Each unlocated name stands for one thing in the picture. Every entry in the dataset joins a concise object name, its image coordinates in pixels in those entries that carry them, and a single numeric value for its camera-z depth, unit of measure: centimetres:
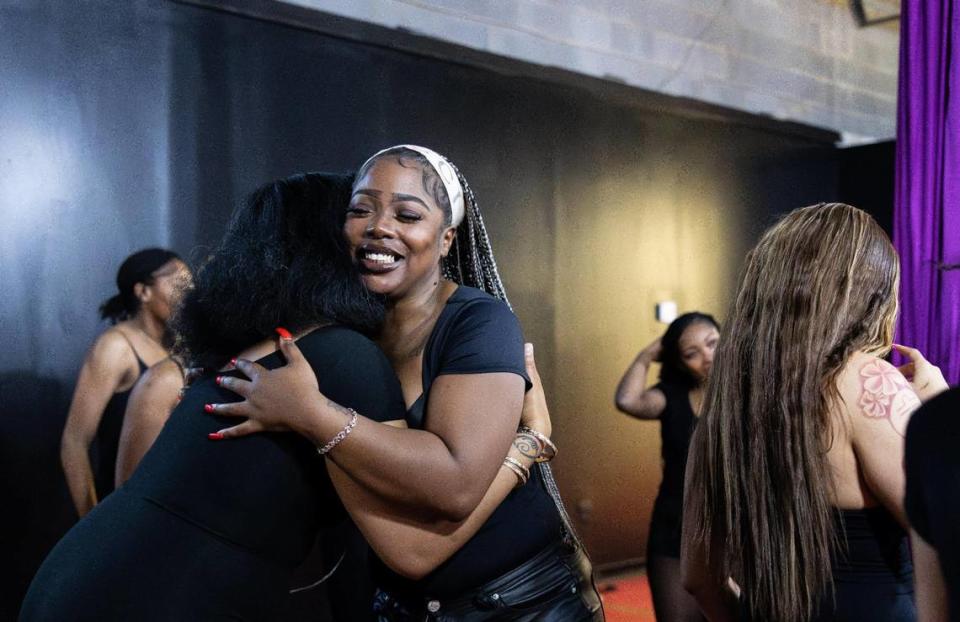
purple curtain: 356
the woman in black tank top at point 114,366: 332
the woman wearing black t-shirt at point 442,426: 137
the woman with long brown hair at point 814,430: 149
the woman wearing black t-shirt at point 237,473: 132
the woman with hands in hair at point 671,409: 319
